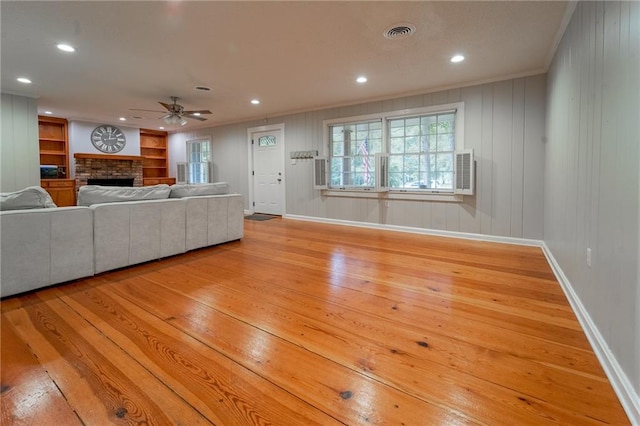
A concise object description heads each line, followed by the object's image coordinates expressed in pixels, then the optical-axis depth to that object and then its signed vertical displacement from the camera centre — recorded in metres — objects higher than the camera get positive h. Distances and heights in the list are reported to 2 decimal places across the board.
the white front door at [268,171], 7.16 +0.65
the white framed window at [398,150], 4.97 +0.84
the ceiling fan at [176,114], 5.16 +1.45
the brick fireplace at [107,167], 7.64 +0.85
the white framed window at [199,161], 8.55 +1.08
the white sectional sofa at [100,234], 2.60 -0.35
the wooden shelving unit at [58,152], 7.20 +1.17
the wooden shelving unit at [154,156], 9.27 +1.32
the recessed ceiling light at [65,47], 3.32 +1.64
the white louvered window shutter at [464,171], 4.58 +0.39
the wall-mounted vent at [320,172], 6.28 +0.53
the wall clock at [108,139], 8.01 +1.60
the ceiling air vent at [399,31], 2.95 +1.62
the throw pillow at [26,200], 2.66 +0.00
